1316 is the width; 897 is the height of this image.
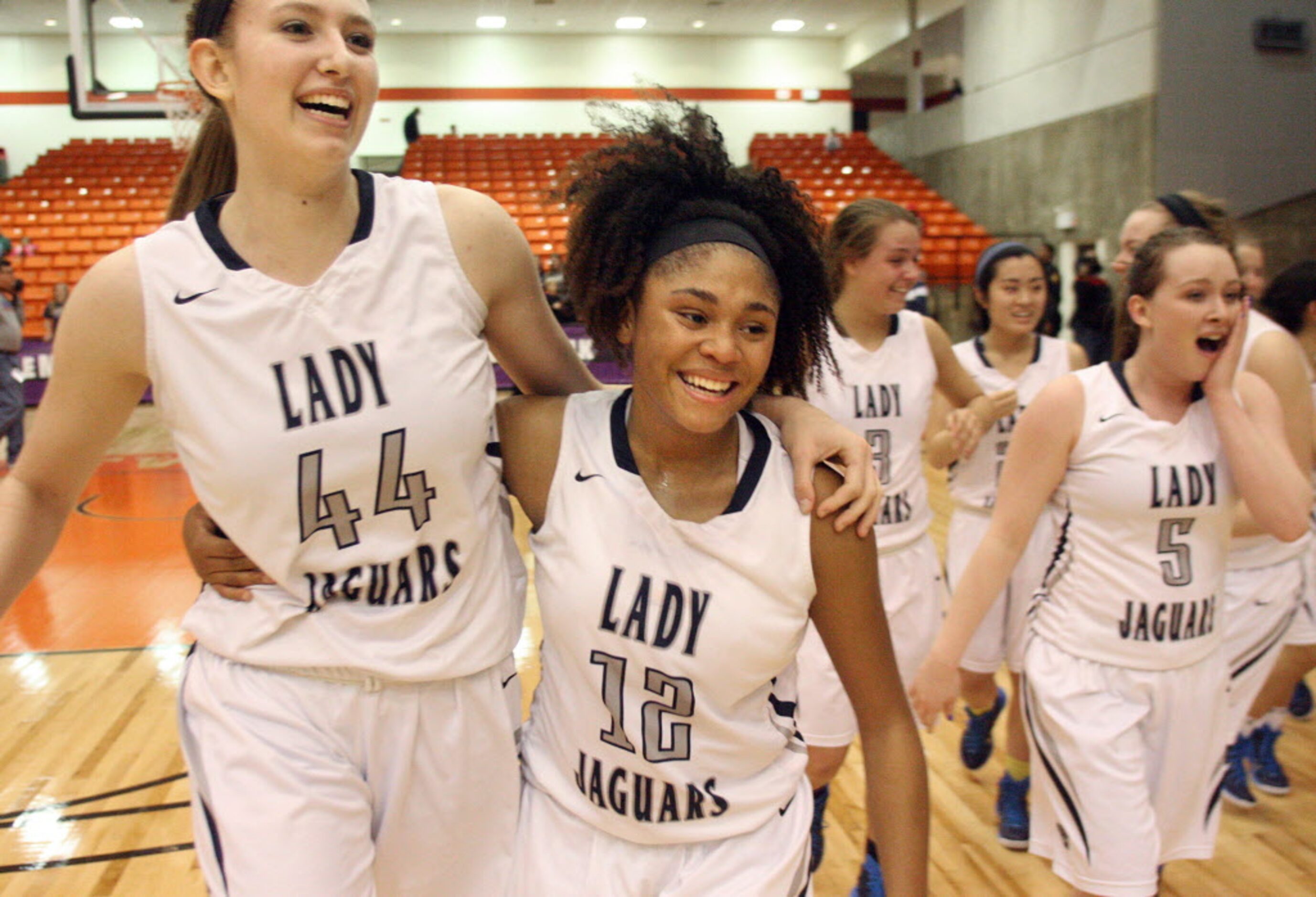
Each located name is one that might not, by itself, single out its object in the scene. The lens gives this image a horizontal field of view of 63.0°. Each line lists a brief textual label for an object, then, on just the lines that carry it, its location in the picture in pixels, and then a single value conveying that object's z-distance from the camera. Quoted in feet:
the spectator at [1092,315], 23.94
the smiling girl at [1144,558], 8.07
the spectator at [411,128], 61.16
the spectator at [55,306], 41.11
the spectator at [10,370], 25.94
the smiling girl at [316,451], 5.04
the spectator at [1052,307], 17.19
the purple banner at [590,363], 39.32
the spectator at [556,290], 35.01
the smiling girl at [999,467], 12.52
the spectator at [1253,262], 12.73
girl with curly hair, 5.16
